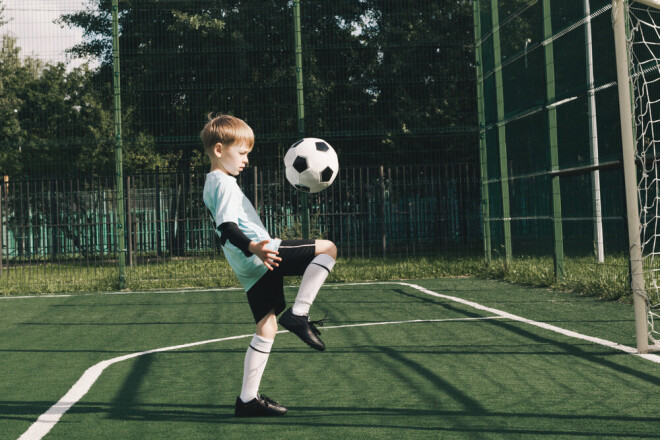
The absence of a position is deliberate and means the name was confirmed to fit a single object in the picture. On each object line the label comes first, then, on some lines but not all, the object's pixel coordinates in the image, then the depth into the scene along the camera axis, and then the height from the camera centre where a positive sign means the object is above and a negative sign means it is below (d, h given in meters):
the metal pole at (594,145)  8.62 +1.03
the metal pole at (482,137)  12.00 +1.64
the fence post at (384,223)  12.87 +0.25
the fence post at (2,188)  12.51 +1.16
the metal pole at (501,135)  11.17 +1.55
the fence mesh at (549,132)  9.14 +1.47
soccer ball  4.99 +0.52
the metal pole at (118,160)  11.40 +1.42
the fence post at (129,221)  11.67 +0.44
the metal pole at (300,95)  11.63 +2.38
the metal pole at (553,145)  9.51 +1.15
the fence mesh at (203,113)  11.91 +2.28
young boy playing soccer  3.65 -0.09
